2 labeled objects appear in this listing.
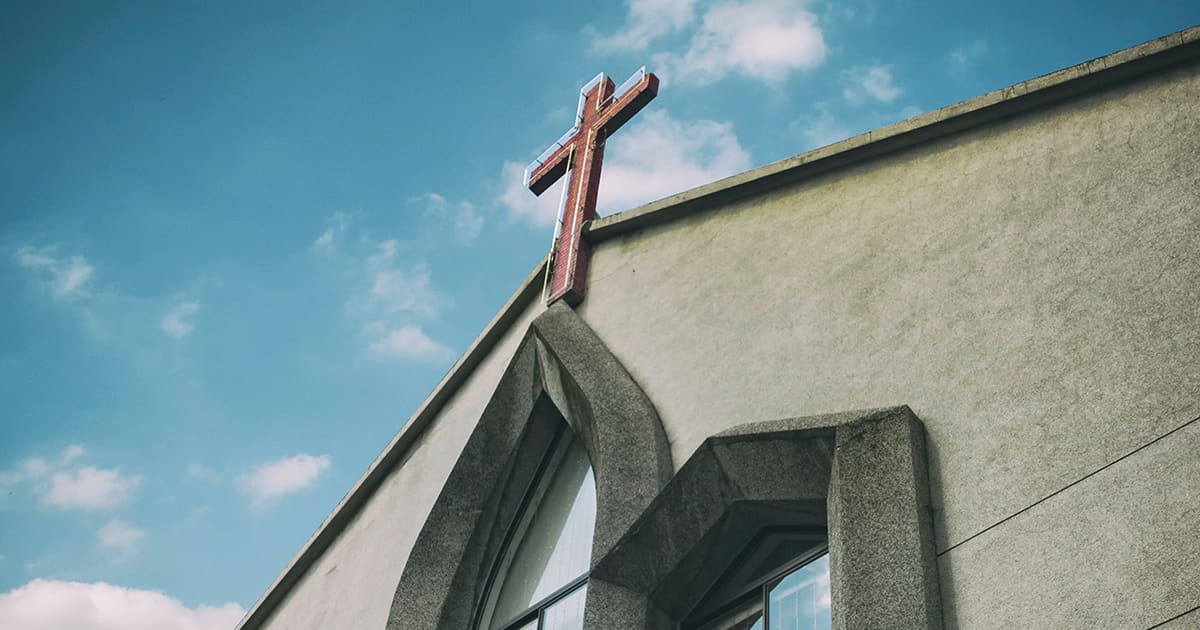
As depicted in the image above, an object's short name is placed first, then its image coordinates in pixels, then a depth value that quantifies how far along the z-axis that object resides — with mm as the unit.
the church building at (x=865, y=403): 5137
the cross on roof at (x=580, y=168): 10562
